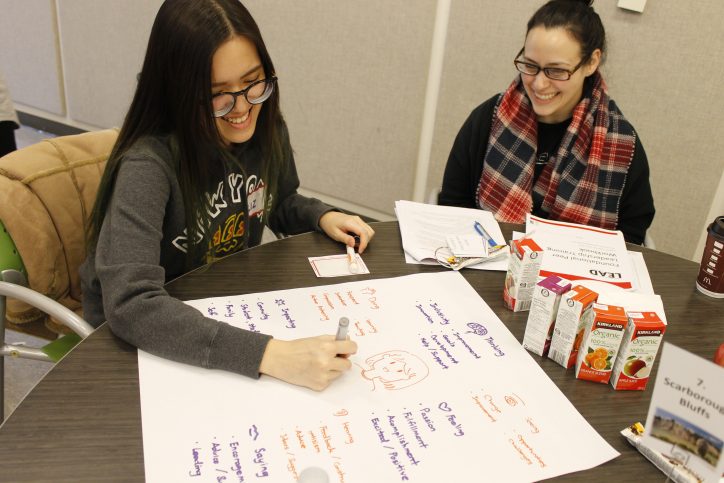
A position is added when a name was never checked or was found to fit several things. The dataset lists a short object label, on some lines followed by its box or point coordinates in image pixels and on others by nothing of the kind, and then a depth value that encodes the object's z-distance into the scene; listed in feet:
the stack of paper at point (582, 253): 3.87
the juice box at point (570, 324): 2.93
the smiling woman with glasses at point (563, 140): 5.20
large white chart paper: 2.41
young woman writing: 2.87
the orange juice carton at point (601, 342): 2.84
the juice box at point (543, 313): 3.03
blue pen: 4.22
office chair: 3.74
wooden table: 2.33
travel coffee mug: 3.82
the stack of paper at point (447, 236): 4.00
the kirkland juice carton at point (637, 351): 2.82
